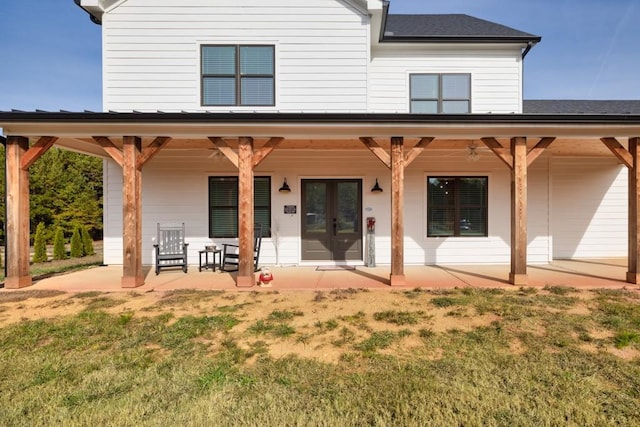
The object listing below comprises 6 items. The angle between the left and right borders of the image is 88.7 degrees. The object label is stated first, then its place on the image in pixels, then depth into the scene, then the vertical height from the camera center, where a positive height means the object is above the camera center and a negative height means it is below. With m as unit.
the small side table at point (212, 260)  7.42 -1.05
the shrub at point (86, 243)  12.09 -0.94
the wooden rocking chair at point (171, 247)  7.32 -0.68
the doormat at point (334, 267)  7.58 -1.20
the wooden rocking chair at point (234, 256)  7.42 -0.88
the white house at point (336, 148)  7.81 +1.57
